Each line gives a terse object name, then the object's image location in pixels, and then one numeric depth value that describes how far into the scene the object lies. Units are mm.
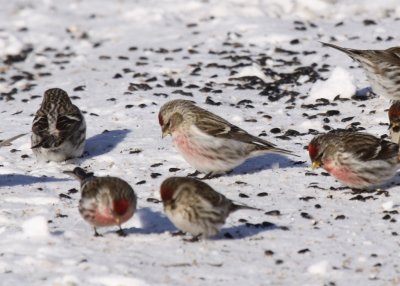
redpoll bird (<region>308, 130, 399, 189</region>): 15078
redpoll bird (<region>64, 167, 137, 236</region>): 12727
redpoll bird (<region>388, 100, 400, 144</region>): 16906
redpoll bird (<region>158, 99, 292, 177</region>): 16234
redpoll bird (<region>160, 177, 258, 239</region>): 12664
